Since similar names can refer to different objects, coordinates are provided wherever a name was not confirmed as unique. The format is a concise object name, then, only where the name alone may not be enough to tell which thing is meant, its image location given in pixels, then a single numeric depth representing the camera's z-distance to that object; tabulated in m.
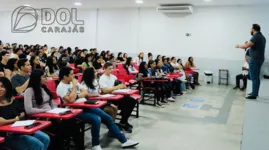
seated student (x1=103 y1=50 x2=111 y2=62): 10.11
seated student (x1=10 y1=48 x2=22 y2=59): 7.99
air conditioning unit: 10.43
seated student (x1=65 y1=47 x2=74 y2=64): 9.02
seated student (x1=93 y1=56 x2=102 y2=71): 7.53
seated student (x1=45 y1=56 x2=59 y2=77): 6.31
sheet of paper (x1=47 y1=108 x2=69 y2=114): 3.07
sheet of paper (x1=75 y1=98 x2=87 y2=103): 3.69
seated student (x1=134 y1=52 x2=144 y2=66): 10.58
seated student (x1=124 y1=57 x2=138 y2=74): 7.73
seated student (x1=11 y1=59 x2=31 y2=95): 4.15
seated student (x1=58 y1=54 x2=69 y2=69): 6.11
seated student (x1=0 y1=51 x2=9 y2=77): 5.35
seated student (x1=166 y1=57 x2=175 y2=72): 8.54
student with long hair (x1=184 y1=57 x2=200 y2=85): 9.85
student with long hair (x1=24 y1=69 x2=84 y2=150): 3.13
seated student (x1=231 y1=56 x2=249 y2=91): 9.67
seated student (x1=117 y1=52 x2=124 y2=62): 10.56
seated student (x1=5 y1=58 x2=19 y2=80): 4.64
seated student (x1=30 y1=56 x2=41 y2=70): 5.63
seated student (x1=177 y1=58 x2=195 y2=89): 8.66
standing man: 5.06
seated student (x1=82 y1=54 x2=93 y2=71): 7.64
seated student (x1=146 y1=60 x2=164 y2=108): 6.40
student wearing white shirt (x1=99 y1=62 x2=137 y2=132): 4.46
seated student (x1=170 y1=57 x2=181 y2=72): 8.99
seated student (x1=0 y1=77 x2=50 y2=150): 2.59
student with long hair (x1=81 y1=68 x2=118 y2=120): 4.15
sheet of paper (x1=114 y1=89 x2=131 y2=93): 4.47
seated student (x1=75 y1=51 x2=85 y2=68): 7.93
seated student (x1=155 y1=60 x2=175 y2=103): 6.75
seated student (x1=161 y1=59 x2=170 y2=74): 8.06
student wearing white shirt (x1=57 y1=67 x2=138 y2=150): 3.48
